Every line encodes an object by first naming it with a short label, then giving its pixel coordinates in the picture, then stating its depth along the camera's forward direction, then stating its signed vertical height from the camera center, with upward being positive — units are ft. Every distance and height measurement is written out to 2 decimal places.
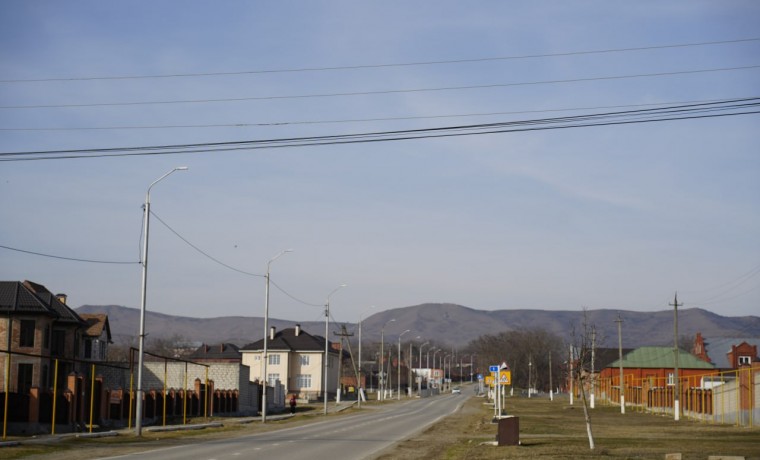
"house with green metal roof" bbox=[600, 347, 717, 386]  401.70 -5.10
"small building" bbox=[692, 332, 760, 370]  442.50 +1.74
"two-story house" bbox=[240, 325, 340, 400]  400.47 -5.73
